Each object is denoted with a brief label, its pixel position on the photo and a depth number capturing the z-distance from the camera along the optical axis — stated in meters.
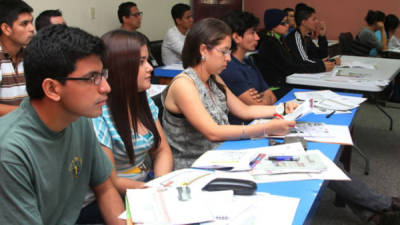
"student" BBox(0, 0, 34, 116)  2.41
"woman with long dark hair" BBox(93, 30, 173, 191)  1.52
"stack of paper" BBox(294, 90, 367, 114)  2.28
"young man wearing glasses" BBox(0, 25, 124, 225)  0.94
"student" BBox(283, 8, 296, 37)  6.85
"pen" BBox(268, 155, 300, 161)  1.42
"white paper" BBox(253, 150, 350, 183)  1.29
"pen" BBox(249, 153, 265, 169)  1.39
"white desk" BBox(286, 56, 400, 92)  2.88
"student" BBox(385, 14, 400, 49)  6.56
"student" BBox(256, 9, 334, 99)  3.37
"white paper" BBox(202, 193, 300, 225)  1.02
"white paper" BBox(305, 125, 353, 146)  1.68
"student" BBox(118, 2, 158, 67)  4.58
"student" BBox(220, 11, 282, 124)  2.48
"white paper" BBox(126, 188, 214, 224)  0.99
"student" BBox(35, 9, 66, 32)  3.12
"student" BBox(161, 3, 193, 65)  4.82
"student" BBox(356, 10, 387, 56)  6.03
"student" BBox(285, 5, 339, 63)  3.74
